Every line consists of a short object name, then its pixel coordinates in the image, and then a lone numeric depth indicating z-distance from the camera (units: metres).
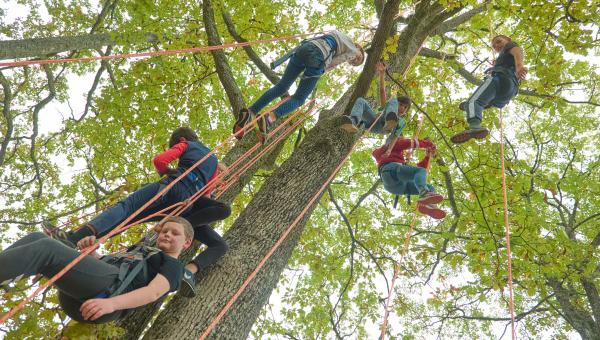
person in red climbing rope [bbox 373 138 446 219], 4.11
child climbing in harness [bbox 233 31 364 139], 3.63
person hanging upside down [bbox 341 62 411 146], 3.77
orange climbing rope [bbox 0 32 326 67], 1.67
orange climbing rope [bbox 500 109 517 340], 2.04
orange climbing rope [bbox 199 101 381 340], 2.42
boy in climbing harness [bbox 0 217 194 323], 1.70
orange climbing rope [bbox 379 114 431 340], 2.42
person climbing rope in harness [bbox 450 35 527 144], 3.93
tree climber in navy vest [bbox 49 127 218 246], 2.37
